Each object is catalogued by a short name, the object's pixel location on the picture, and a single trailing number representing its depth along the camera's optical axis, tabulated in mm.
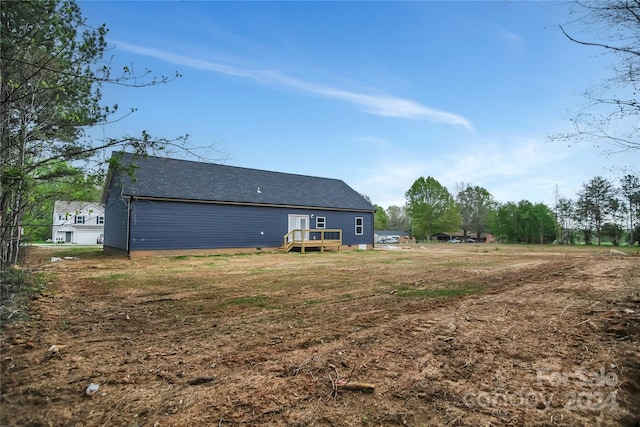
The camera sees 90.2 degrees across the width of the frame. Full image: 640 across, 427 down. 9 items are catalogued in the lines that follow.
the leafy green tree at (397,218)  75312
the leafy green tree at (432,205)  49875
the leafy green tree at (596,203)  37931
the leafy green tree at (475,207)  56906
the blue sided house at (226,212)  14898
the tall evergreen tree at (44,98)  3586
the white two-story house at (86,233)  36125
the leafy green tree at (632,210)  34469
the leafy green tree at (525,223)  44344
